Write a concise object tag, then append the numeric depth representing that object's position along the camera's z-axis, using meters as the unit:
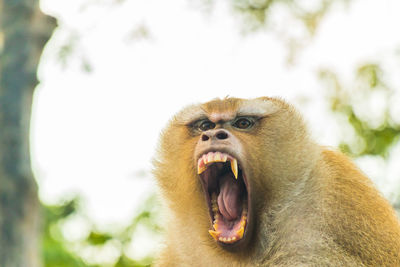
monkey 7.86
